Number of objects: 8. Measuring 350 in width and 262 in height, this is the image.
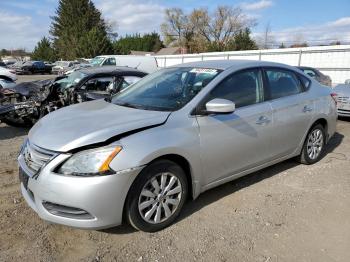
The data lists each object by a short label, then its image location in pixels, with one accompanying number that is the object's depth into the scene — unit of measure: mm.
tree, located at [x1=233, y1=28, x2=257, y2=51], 46469
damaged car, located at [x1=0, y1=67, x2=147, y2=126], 7777
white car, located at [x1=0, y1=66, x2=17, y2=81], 18328
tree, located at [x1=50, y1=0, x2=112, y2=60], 62062
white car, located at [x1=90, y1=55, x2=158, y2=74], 22031
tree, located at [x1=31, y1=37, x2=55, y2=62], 65438
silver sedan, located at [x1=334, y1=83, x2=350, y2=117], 9633
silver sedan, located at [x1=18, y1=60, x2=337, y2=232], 3104
